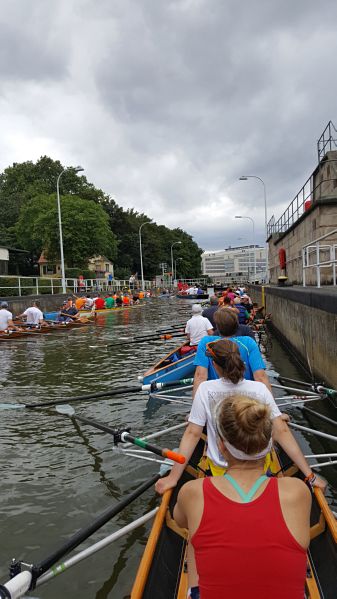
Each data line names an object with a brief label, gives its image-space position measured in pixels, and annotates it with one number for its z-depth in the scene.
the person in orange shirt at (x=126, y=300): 39.88
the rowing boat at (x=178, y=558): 2.69
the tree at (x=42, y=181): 68.00
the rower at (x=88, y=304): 28.42
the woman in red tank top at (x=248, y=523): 1.80
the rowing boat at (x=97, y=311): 24.18
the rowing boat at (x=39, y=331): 17.99
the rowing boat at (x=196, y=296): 57.91
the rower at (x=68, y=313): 22.30
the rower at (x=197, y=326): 9.09
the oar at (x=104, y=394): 6.89
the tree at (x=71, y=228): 50.38
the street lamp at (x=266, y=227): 38.16
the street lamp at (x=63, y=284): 33.09
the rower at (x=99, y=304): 32.69
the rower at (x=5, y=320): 17.88
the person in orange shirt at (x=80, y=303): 28.17
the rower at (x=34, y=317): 19.81
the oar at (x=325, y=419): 5.57
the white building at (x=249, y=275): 57.96
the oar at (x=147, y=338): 13.01
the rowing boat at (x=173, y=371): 9.03
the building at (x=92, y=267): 64.93
